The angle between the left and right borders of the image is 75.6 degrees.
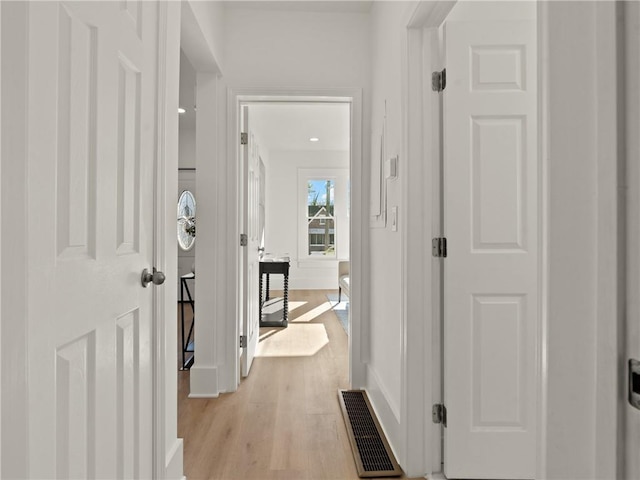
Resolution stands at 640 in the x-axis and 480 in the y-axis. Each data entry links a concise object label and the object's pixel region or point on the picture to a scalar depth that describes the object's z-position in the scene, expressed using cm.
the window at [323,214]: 793
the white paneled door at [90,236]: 85
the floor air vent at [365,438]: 191
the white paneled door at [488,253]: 181
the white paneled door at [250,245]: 305
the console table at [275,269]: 499
